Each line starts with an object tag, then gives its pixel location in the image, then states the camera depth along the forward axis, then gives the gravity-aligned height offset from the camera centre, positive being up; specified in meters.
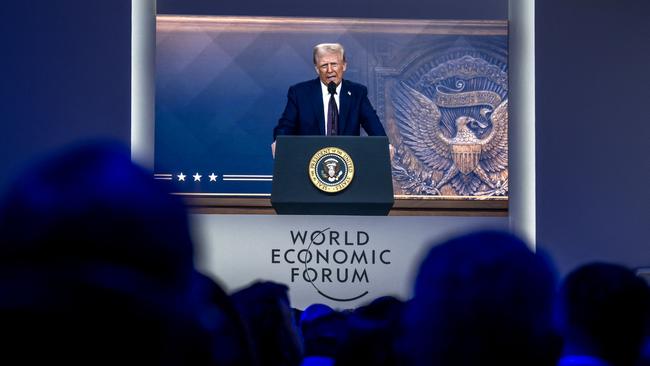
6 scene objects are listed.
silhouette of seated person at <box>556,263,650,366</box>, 8.60 -0.15
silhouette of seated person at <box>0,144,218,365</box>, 3.25 -0.03
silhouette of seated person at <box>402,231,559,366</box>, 5.82 -0.09
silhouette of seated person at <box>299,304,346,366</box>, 10.61 -0.23
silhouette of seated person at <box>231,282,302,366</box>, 8.81 -0.17
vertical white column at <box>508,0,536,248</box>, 16.60 +0.44
